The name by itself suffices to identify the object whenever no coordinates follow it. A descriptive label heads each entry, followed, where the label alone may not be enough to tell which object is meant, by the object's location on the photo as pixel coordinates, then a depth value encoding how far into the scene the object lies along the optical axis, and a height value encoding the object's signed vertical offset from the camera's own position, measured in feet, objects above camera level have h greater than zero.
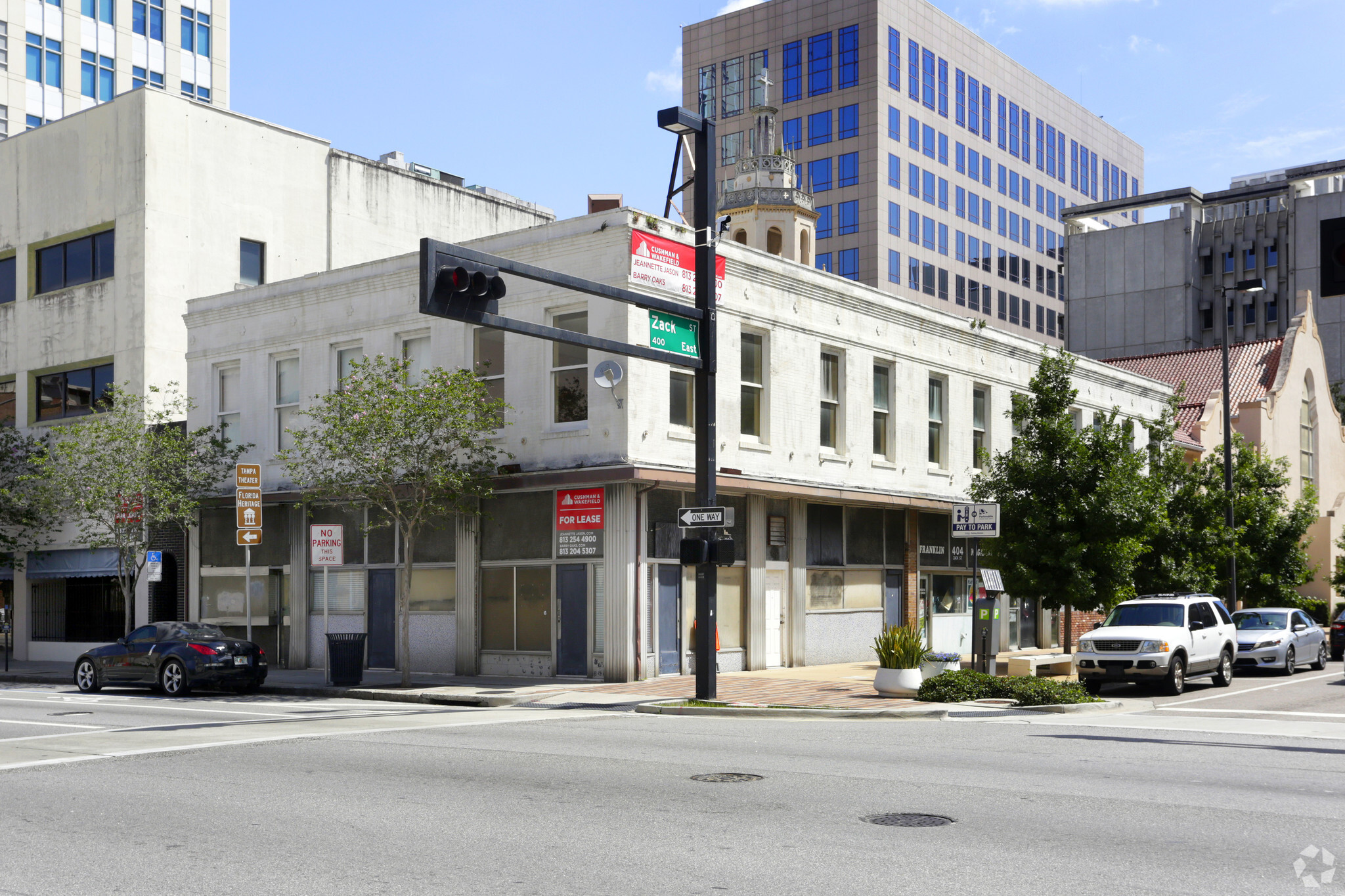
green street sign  63.10 +8.58
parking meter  71.82 -6.90
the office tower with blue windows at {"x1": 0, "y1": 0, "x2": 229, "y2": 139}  197.67 +74.39
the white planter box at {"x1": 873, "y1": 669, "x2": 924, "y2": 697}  67.92 -9.09
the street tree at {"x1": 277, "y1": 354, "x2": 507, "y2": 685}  76.64 +3.88
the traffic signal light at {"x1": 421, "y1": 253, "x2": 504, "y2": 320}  48.19 +8.25
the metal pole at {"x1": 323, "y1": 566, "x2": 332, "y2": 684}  79.66 -9.20
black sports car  76.64 -8.94
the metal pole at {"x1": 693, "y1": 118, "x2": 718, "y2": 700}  65.82 +5.62
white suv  73.36 -7.93
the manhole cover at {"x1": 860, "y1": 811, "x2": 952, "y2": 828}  29.86 -7.24
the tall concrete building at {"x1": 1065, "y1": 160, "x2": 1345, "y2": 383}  278.46 +53.52
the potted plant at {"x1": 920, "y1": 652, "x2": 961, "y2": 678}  72.33 -8.69
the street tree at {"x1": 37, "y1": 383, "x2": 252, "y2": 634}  96.32 +2.70
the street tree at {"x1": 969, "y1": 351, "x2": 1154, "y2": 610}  83.20 -0.03
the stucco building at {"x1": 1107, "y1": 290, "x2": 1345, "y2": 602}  163.12 +13.12
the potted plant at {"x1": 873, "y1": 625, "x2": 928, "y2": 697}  68.03 -8.20
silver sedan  91.30 -9.53
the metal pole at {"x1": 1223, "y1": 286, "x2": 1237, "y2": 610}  108.27 -2.31
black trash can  79.61 -9.06
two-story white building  79.92 +2.90
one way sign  64.75 -0.48
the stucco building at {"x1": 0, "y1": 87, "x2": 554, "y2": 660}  110.73 +24.52
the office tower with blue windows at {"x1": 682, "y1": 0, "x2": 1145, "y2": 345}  248.93 +75.50
